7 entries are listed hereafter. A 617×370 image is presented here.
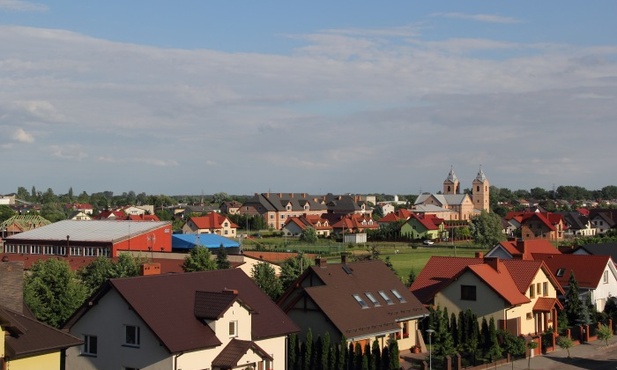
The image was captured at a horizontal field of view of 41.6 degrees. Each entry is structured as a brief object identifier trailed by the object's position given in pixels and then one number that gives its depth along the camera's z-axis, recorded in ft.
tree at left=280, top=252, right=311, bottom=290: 167.53
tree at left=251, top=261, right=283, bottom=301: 151.64
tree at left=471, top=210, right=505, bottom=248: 381.73
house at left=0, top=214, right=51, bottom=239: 378.94
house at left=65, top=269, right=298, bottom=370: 90.38
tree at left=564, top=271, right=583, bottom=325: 153.28
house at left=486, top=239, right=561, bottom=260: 179.22
